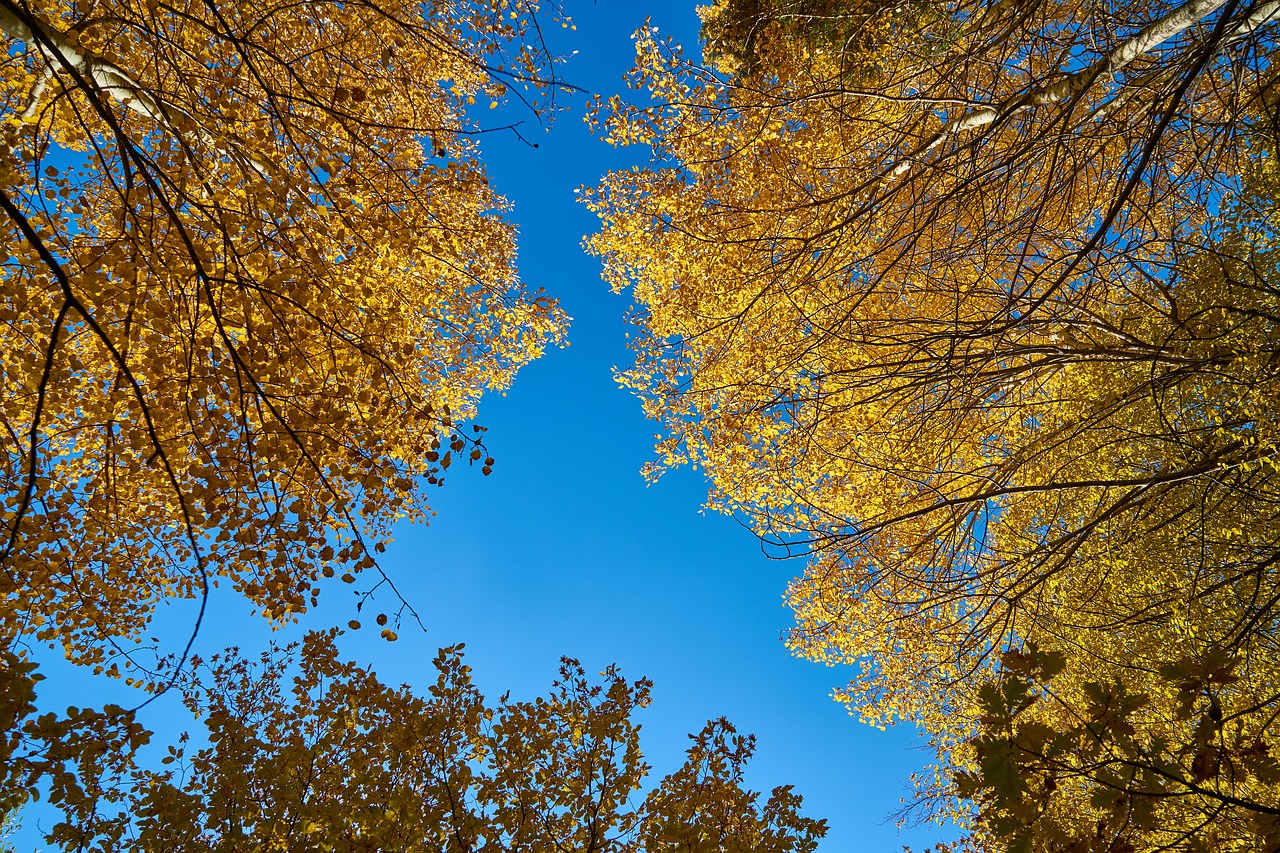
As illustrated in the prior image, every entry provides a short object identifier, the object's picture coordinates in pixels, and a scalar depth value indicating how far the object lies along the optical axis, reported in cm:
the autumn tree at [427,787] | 445
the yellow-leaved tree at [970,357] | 374
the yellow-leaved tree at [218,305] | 314
